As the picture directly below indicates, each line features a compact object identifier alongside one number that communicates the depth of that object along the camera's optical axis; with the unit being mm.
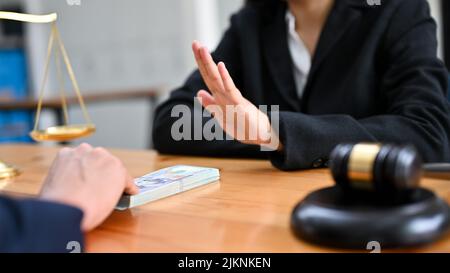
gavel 460
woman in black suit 838
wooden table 498
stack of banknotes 663
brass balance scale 905
